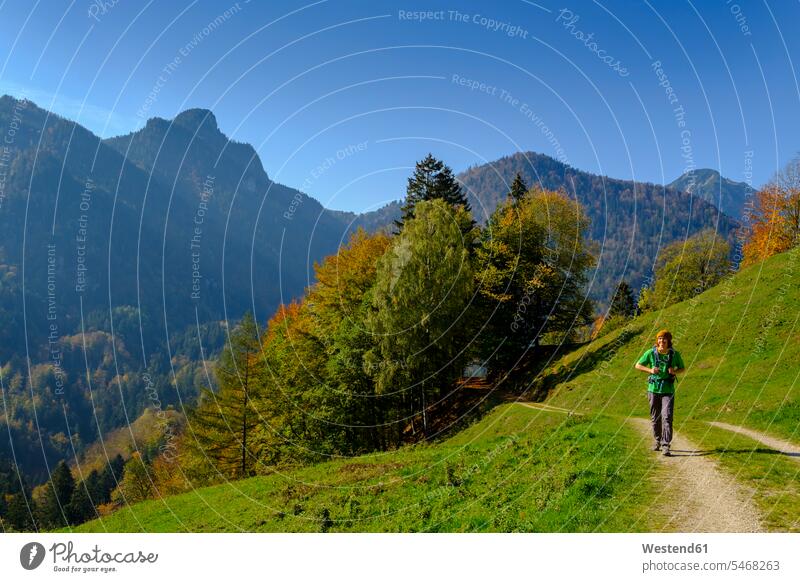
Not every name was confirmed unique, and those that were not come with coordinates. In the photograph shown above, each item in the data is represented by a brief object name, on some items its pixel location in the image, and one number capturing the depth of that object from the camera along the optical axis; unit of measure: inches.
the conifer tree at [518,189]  2230.3
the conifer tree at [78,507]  3377.5
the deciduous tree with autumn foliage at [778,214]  2206.0
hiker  490.0
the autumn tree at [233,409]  1537.9
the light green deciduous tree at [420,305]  1466.5
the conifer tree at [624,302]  3636.8
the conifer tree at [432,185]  2363.7
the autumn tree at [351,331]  1583.4
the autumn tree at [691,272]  3280.0
